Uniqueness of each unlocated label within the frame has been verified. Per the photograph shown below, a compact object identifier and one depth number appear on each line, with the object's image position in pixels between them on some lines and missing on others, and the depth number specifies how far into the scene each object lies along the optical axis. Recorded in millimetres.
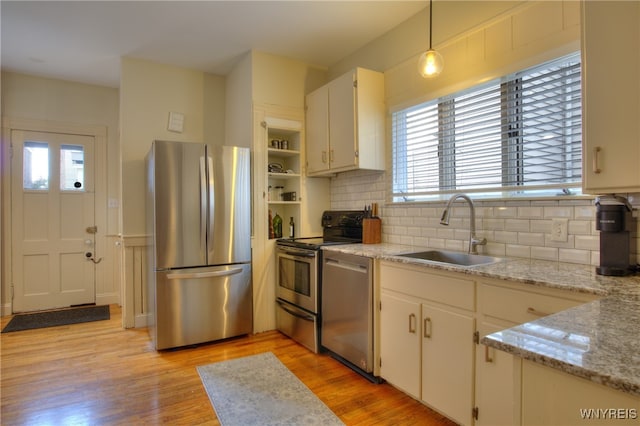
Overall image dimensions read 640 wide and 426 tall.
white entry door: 4117
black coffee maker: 1531
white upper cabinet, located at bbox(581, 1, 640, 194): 1432
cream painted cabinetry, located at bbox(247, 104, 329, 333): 3461
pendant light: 2084
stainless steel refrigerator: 2979
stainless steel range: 2926
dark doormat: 3676
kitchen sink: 2197
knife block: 3033
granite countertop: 664
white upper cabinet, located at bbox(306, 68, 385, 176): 2961
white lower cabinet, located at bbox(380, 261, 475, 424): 1792
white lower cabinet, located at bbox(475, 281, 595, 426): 1479
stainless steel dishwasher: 2406
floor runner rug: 2010
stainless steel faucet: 2250
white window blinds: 1947
